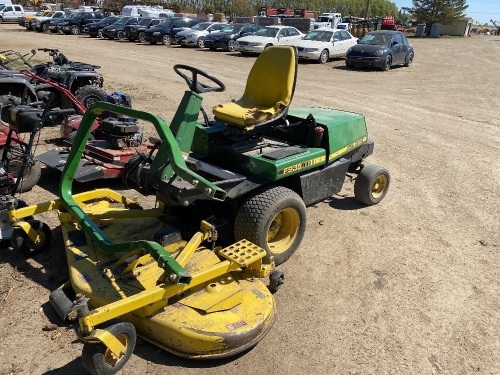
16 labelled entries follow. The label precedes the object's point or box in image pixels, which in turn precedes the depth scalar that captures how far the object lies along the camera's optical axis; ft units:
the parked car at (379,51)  53.72
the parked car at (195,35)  73.34
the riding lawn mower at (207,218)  9.78
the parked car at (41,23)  93.56
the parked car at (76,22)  90.84
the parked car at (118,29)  82.33
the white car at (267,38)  62.18
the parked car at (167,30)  76.23
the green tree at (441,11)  143.95
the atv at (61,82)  25.71
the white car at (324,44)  58.80
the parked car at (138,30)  79.20
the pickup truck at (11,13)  118.62
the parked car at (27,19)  97.78
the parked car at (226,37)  69.56
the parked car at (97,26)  87.03
